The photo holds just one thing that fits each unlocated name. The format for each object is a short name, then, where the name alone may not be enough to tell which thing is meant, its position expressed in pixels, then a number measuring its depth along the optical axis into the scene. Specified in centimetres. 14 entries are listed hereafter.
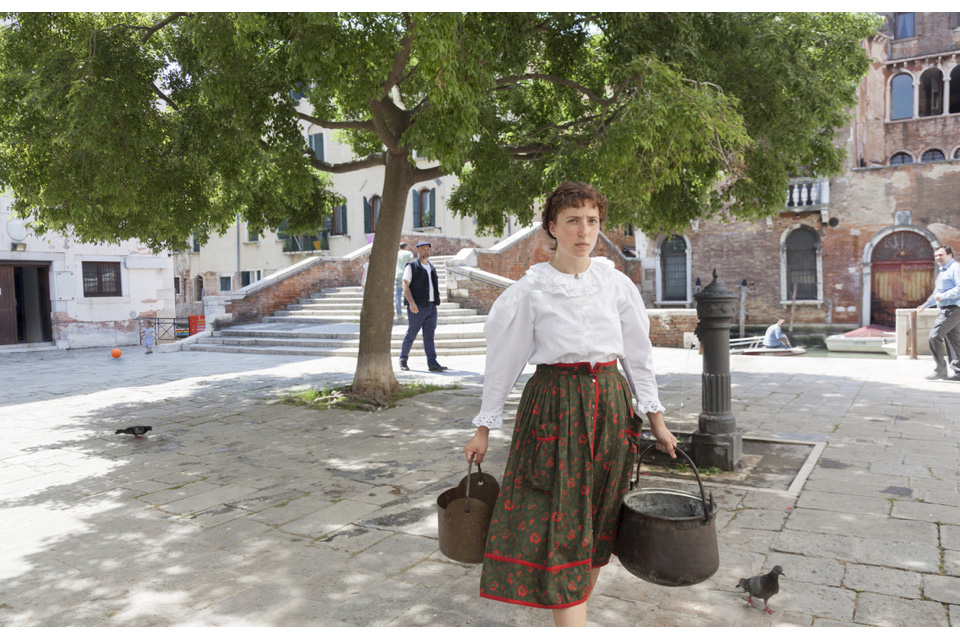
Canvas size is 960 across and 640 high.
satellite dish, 1748
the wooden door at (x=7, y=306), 1784
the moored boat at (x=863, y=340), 2227
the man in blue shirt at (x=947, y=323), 888
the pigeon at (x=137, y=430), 629
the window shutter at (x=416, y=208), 2718
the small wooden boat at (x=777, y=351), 2139
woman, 237
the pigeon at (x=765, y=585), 270
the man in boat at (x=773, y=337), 2198
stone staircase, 1380
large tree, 566
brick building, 2545
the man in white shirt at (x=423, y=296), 1040
